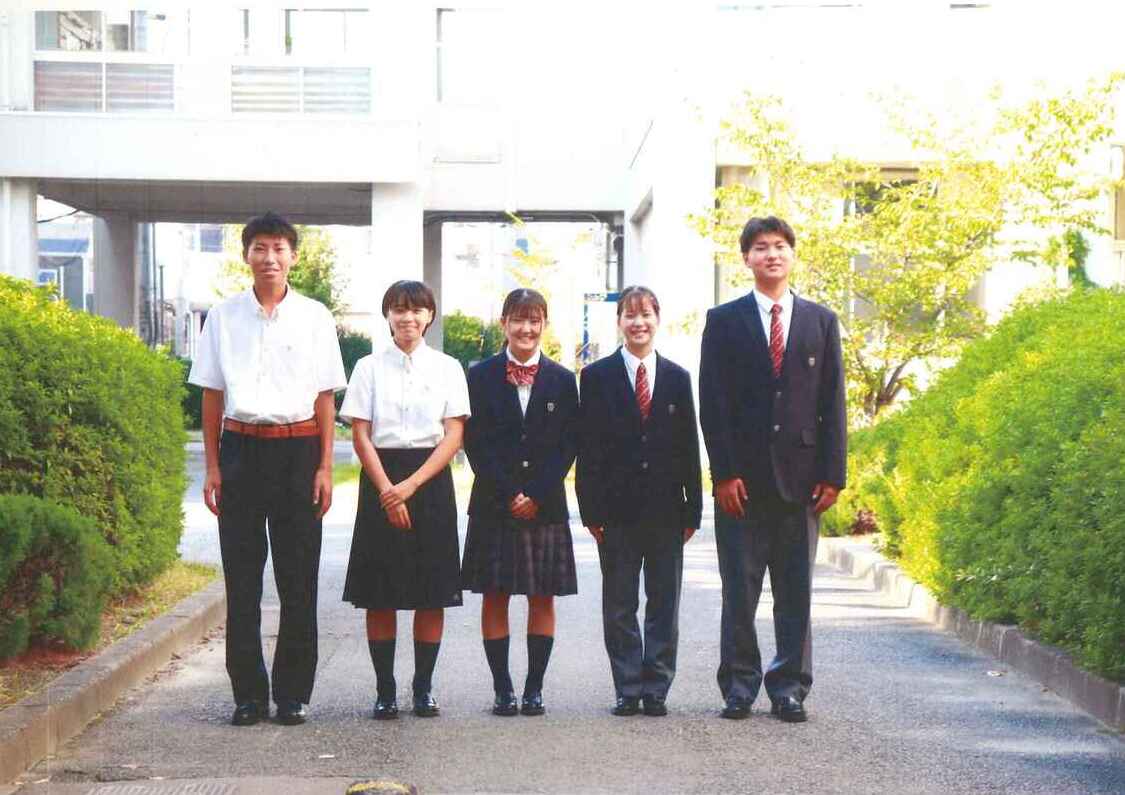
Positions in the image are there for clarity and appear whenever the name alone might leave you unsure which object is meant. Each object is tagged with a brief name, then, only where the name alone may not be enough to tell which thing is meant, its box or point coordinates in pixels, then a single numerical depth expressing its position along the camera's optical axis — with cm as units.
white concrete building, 2409
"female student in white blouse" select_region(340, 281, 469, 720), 741
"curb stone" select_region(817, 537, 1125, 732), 760
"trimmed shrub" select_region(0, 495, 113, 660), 768
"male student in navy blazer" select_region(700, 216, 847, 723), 746
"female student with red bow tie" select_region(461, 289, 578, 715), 753
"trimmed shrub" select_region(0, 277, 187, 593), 921
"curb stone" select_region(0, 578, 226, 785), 652
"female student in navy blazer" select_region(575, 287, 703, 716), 760
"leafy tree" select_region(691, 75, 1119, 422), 1897
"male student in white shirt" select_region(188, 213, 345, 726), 727
